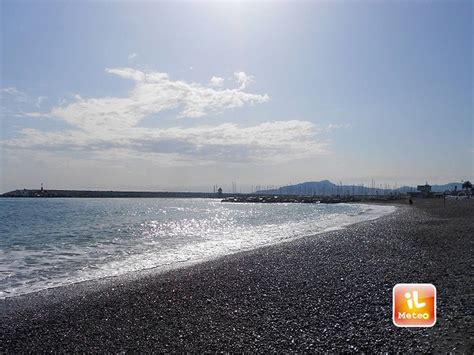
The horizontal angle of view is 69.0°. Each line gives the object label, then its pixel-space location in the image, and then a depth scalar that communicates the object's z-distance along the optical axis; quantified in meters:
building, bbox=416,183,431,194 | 149.43
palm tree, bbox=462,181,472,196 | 137.25
